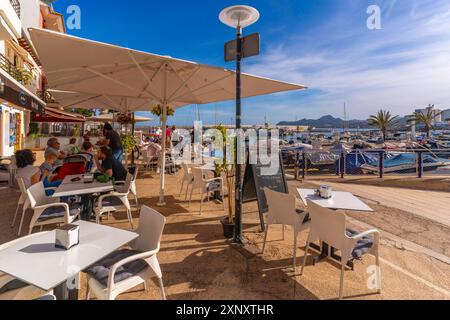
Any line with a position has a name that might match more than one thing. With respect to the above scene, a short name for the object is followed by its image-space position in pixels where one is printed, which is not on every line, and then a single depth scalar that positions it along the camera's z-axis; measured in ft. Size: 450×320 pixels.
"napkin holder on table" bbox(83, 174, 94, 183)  13.62
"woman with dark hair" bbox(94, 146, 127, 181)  15.78
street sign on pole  10.95
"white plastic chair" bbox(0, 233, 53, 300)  5.73
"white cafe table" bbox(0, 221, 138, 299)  4.97
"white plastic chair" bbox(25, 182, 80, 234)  11.05
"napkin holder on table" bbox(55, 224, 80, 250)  6.10
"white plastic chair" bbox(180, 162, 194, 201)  19.88
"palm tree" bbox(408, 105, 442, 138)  112.27
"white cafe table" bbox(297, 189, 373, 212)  9.86
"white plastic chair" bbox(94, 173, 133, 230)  12.51
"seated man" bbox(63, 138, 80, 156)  29.53
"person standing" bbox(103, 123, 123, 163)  20.94
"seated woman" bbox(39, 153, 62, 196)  15.48
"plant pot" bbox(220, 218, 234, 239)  12.76
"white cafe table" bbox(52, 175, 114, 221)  11.64
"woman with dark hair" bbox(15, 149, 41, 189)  14.84
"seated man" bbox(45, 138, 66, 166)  19.02
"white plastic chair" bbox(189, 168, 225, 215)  17.34
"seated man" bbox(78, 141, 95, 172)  21.05
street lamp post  10.75
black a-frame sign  14.06
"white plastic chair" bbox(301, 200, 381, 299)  7.93
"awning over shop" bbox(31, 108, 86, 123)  36.04
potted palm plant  12.81
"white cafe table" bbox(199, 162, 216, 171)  20.18
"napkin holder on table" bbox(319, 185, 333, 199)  11.07
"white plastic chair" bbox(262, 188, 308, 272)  10.12
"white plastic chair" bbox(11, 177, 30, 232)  12.03
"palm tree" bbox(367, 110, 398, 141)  106.93
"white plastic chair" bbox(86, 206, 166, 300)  6.07
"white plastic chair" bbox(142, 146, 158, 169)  32.30
